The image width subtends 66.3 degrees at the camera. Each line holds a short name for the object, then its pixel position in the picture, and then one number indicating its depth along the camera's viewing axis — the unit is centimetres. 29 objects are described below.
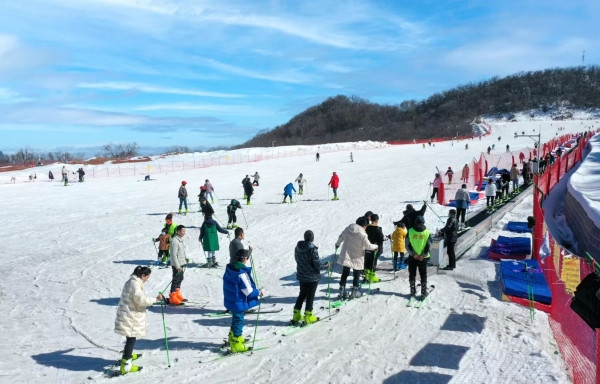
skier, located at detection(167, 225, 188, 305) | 888
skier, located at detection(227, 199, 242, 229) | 1628
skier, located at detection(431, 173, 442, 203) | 1992
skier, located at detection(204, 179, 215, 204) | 2184
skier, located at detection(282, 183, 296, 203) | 2231
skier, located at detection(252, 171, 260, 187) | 2893
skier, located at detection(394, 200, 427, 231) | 1048
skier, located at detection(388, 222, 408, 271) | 1016
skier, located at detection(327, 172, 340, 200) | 2230
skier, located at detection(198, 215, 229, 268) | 1113
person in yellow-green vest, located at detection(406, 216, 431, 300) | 814
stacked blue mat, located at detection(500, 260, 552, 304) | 804
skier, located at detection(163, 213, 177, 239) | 1113
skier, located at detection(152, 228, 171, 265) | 1163
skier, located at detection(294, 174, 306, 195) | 2474
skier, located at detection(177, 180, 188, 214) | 1981
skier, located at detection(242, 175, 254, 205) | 2233
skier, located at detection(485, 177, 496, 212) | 1755
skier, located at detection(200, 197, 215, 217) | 1330
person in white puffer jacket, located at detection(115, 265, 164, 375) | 607
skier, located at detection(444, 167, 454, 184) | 2458
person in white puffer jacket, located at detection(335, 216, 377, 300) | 829
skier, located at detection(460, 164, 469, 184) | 2494
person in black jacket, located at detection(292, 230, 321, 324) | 721
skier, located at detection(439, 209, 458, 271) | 1024
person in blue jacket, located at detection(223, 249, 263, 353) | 629
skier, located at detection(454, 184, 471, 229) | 1492
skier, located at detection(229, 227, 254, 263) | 839
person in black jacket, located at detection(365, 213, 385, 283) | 952
